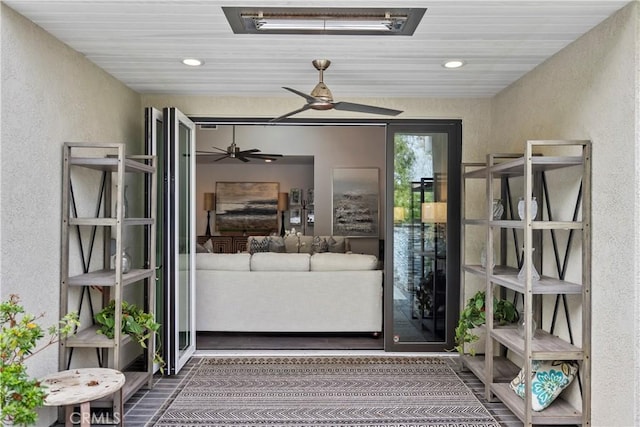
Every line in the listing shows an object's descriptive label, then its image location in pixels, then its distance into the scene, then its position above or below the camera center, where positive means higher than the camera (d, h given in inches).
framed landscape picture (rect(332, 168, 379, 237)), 354.0 +10.1
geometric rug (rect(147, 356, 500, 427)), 121.6 -52.2
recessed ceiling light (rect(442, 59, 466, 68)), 132.0 +43.1
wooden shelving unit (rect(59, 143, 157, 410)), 118.3 -9.0
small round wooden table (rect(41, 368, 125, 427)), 95.3 -36.9
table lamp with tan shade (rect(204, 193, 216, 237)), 376.8 +7.8
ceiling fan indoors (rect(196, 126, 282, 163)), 297.3 +38.6
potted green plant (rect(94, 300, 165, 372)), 125.3 -29.6
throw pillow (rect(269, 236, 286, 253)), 308.5 -19.5
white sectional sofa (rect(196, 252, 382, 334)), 195.6 -35.1
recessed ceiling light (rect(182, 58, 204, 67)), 132.5 +43.3
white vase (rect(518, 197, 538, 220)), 119.8 +2.2
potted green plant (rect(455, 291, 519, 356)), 147.7 -31.4
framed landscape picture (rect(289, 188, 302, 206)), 379.6 +14.5
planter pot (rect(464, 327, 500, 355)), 175.6 -47.6
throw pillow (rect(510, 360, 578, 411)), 114.9 -40.3
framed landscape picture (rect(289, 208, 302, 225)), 380.5 +0.1
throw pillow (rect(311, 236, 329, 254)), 306.5 -19.4
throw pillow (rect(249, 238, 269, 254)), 309.0 -20.0
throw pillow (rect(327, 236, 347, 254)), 306.7 -19.4
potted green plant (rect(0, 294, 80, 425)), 72.6 -25.5
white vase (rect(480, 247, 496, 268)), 151.1 -13.7
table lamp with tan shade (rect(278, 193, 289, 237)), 377.7 +10.4
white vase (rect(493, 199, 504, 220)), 147.3 +1.9
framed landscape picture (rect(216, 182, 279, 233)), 380.5 +9.6
